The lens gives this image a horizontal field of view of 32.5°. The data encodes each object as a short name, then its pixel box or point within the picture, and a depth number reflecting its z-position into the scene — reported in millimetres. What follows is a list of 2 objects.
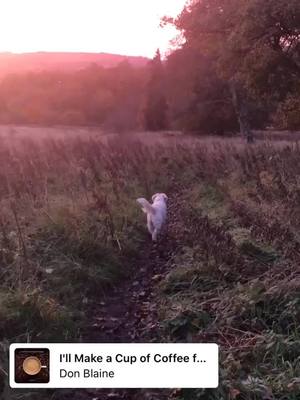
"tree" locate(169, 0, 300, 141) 13156
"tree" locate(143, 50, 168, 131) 46250
